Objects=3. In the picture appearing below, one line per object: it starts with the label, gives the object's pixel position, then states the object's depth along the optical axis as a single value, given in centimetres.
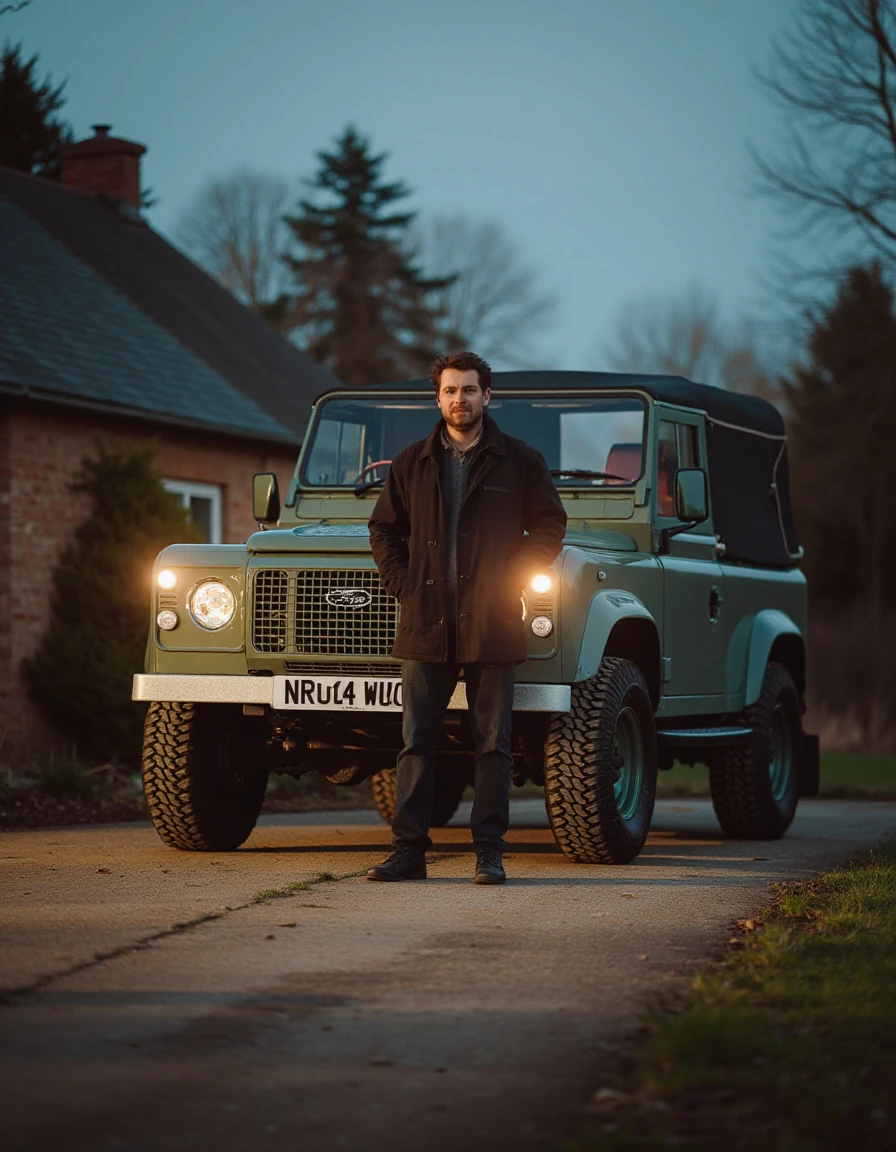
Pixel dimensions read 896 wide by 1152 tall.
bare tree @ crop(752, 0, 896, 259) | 2447
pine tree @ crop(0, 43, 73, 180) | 2797
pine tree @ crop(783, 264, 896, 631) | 4634
